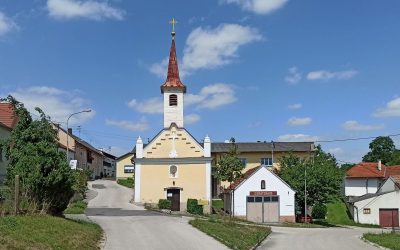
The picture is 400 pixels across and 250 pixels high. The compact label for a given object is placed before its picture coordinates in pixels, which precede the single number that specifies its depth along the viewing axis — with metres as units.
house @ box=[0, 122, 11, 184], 36.00
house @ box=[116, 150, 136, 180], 96.81
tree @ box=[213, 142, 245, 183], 61.88
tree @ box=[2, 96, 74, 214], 21.08
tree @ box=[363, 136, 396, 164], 121.12
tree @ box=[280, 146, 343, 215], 51.00
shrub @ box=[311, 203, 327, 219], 57.02
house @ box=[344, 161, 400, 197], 70.25
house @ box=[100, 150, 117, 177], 119.07
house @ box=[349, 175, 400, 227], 55.75
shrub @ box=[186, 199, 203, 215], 50.00
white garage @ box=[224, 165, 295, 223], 49.62
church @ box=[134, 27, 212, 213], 54.53
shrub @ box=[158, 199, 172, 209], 51.53
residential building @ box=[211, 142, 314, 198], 72.88
